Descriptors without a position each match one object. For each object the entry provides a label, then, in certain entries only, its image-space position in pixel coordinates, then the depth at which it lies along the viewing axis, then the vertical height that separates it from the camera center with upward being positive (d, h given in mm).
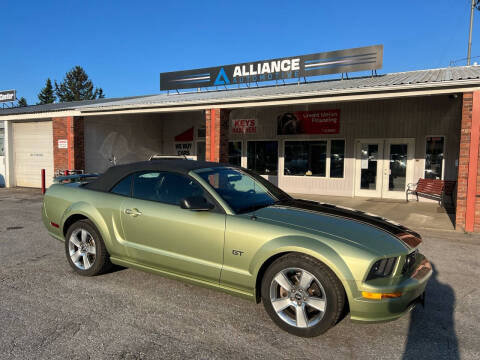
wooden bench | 10758 -938
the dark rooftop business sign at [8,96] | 22969 +3723
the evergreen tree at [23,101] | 68000 +10035
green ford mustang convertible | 2883 -824
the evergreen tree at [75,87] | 64812 +12212
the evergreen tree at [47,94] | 64812 +10805
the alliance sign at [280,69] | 12562 +3684
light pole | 28275 +11013
